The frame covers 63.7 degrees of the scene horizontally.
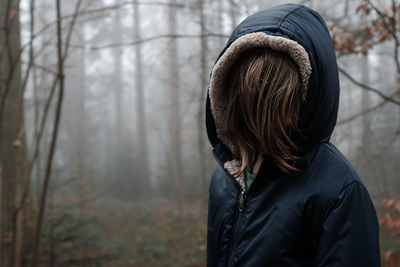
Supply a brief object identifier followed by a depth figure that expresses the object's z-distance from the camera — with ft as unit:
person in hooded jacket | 3.39
